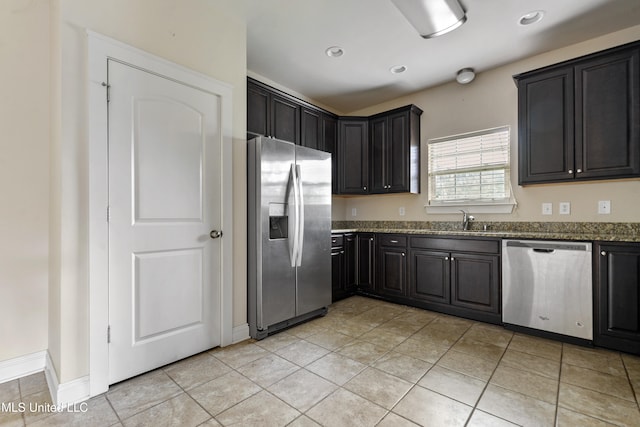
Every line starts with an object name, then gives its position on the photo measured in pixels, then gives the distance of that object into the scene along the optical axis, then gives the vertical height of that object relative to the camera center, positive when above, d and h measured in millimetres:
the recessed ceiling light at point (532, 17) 2539 +1728
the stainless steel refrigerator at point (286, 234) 2668 -208
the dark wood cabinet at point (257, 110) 3166 +1142
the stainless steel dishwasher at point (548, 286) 2506 -674
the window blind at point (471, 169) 3473 +552
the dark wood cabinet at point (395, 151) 3955 +870
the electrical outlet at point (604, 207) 2807 +51
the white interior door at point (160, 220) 1934 -42
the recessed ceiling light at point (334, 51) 3117 +1757
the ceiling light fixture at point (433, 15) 2283 +1618
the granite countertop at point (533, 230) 2611 -191
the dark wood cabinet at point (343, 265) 3805 -699
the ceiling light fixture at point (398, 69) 3471 +1739
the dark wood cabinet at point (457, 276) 3014 -702
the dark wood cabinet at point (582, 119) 2494 +862
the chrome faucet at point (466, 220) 3616 -89
